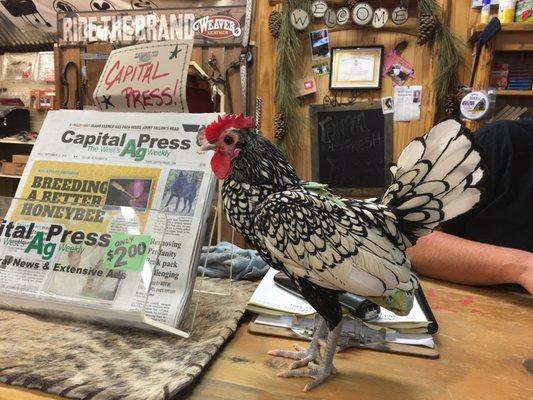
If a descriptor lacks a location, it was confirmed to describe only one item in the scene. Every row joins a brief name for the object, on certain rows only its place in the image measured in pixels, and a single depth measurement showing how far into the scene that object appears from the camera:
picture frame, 2.27
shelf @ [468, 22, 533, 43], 1.91
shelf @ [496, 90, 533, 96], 2.03
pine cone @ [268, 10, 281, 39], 2.28
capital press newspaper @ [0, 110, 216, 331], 0.69
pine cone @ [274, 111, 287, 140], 2.34
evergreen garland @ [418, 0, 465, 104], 2.09
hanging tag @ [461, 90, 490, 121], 1.83
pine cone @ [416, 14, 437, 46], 2.10
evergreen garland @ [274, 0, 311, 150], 2.24
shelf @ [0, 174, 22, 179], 3.15
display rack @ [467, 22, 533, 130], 1.93
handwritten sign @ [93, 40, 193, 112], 0.89
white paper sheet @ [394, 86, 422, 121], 2.26
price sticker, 0.68
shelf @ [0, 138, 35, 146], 3.17
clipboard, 0.65
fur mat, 0.52
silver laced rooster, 0.58
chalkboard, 2.33
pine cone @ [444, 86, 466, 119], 2.13
